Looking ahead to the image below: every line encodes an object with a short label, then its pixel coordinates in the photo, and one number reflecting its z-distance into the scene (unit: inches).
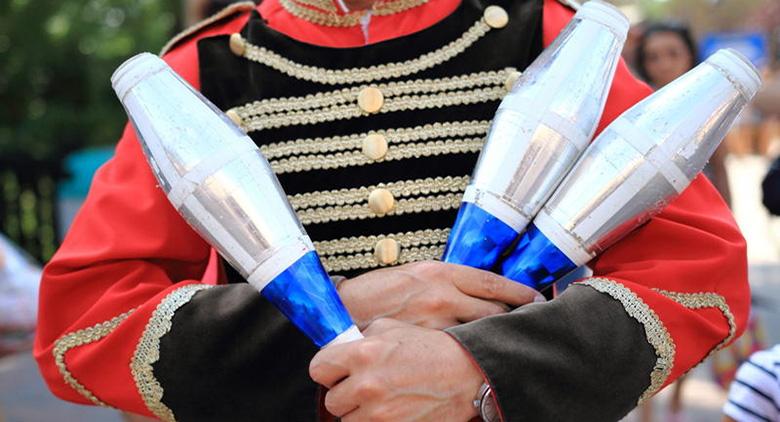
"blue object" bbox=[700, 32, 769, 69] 674.8
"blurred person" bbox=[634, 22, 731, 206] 209.0
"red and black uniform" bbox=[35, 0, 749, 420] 63.4
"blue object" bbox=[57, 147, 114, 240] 298.0
